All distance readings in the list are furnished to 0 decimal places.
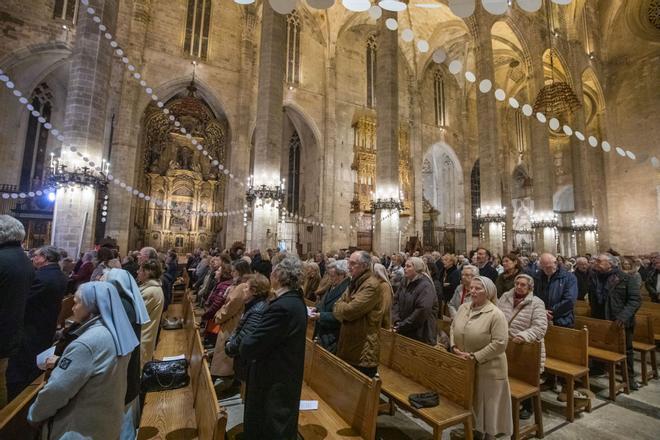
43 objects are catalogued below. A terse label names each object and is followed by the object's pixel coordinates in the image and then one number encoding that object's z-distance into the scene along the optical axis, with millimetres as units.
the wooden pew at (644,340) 4254
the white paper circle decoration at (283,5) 4977
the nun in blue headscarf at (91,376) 1486
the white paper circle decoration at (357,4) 4879
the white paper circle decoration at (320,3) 4720
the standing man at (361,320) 2727
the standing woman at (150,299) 2990
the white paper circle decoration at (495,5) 4715
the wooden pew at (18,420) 1674
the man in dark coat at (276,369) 1856
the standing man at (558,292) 4066
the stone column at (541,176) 16000
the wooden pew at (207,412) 1519
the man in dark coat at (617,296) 4045
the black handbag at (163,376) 2740
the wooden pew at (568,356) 3287
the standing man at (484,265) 5511
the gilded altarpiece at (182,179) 16000
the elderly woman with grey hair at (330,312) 3193
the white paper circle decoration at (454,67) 7242
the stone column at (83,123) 8367
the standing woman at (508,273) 4488
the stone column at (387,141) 12617
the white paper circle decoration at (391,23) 6670
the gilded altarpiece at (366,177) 17312
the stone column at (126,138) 12695
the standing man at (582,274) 6297
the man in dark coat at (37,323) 2762
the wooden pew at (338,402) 2042
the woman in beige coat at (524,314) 3102
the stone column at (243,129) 14961
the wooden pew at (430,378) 2404
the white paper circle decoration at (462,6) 4867
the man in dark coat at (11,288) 2301
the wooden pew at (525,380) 2807
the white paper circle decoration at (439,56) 7928
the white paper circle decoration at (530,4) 4730
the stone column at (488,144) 15086
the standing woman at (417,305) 3551
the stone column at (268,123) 11016
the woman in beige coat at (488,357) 2572
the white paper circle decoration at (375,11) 7284
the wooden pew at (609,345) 3754
